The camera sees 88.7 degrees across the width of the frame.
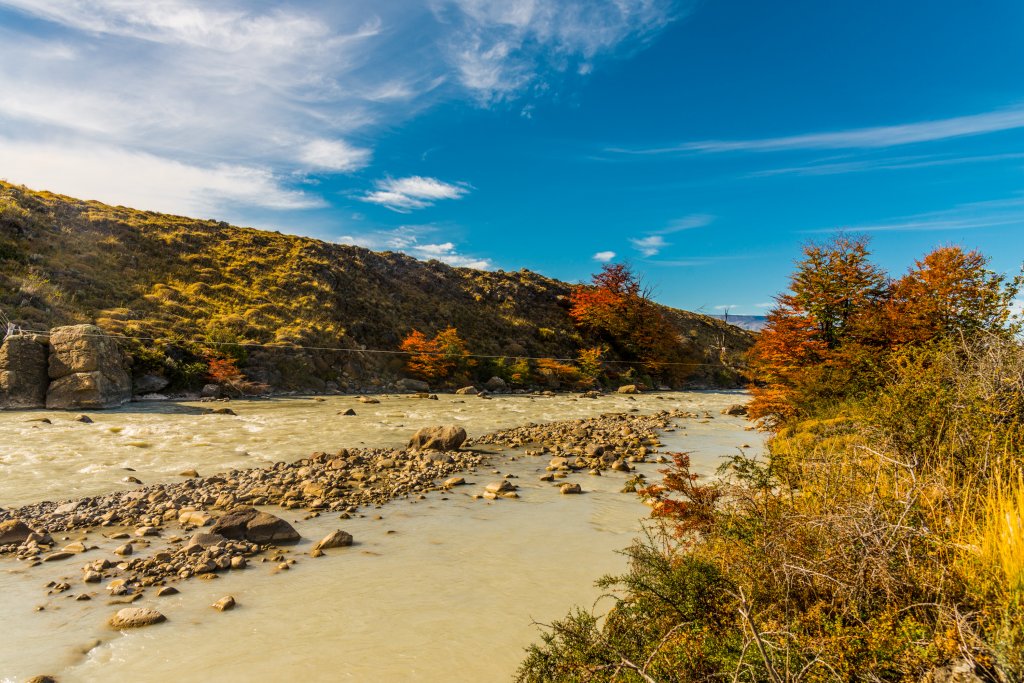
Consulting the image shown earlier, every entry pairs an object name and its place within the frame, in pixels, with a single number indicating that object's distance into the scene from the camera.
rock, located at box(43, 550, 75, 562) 6.99
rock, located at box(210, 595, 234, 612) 5.81
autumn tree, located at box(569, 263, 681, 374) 49.06
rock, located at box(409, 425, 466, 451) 15.26
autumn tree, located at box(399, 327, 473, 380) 36.56
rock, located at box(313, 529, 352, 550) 7.71
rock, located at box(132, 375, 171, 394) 24.67
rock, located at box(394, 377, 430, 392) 34.59
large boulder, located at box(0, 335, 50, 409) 19.72
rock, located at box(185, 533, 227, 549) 7.34
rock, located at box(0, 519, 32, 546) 7.48
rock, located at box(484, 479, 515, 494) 10.96
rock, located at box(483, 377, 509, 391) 37.56
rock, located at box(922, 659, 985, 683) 2.91
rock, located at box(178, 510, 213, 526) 8.51
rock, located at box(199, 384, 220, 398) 26.22
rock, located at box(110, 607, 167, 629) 5.38
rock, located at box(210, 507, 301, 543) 7.81
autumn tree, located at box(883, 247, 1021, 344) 12.59
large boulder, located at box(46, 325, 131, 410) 20.44
